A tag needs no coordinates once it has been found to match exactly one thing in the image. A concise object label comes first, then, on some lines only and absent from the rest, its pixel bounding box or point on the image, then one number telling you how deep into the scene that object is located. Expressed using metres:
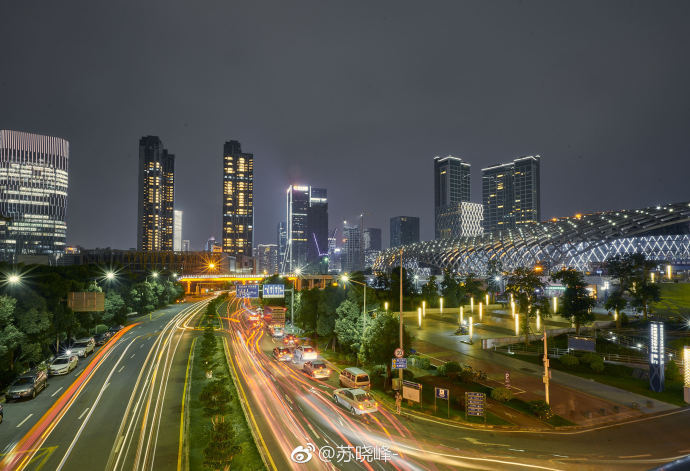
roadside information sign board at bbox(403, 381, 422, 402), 21.41
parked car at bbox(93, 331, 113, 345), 40.16
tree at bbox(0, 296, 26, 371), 24.53
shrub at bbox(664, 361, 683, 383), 27.03
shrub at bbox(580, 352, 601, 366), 30.24
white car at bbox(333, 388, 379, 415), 20.34
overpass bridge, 100.50
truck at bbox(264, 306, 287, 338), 45.94
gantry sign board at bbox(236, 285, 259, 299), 49.25
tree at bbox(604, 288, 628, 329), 42.53
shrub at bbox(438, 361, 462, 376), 29.42
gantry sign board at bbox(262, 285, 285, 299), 48.03
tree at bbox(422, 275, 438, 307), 70.38
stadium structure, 95.31
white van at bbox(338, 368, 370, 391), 24.47
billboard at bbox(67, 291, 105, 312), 38.03
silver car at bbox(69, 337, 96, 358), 33.50
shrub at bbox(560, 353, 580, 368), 30.92
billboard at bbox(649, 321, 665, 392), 24.73
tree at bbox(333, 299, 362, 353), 32.03
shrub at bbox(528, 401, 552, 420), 20.45
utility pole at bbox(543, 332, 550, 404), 21.23
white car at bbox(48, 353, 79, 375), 27.89
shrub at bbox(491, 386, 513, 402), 23.16
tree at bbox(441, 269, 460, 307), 69.44
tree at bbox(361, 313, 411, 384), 26.12
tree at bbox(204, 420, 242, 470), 12.72
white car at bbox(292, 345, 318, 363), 32.97
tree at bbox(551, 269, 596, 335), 39.66
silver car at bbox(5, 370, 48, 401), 22.11
